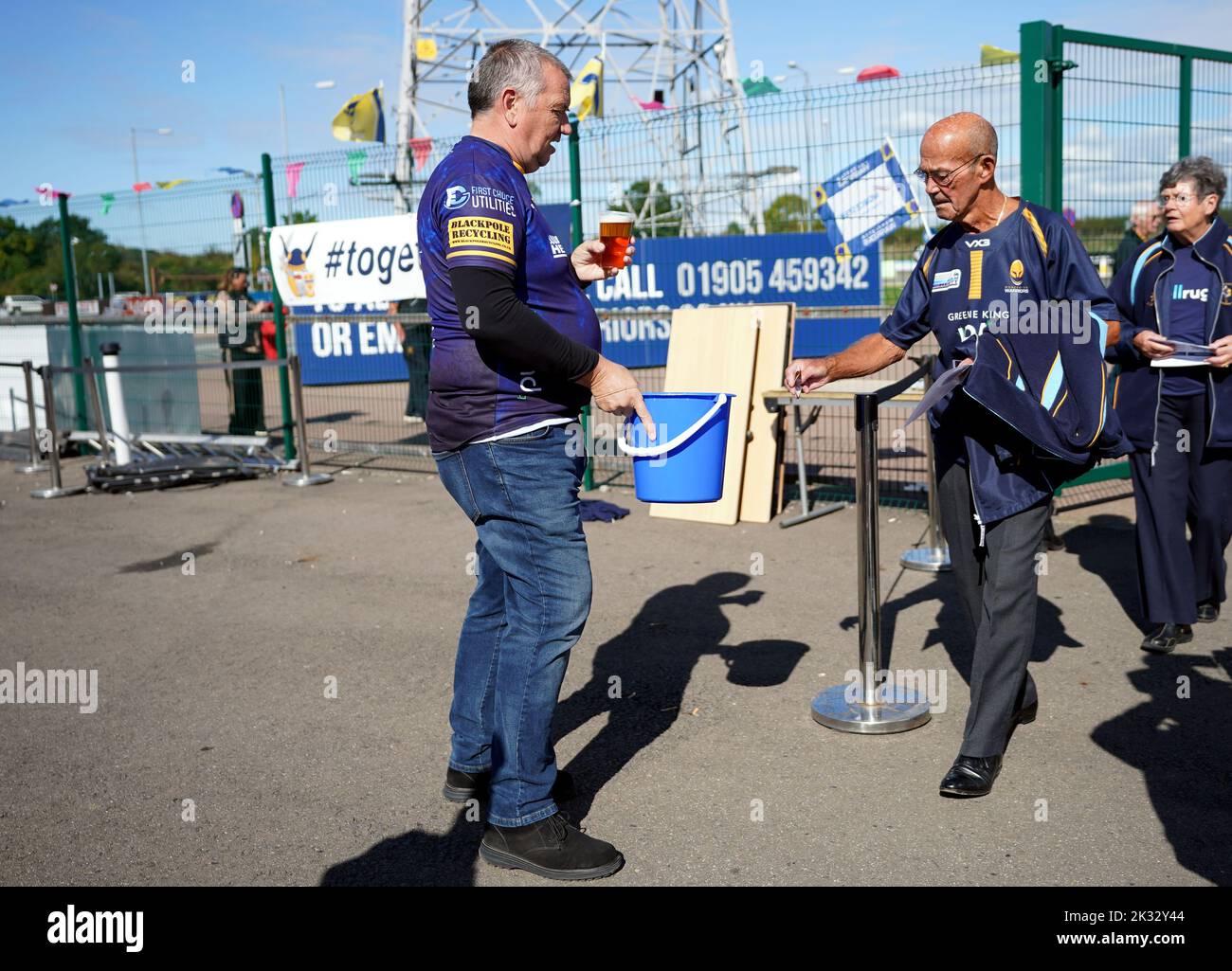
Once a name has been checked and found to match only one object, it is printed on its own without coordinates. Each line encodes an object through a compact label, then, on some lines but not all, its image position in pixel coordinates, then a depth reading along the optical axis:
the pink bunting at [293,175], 10.99
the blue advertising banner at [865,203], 8.16
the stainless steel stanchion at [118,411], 11.41
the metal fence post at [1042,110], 7.32
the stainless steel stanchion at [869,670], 4.44
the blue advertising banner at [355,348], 10.89
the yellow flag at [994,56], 7.65
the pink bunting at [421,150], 10.04
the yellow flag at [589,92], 14.90
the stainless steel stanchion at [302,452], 10.12
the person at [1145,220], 7.55
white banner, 10.14
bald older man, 3.70
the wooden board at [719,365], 8.41
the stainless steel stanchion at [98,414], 10.68
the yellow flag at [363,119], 14.42
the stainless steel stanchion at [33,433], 10.75
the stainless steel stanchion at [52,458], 10.21
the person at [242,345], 11.92
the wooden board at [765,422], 8.38
